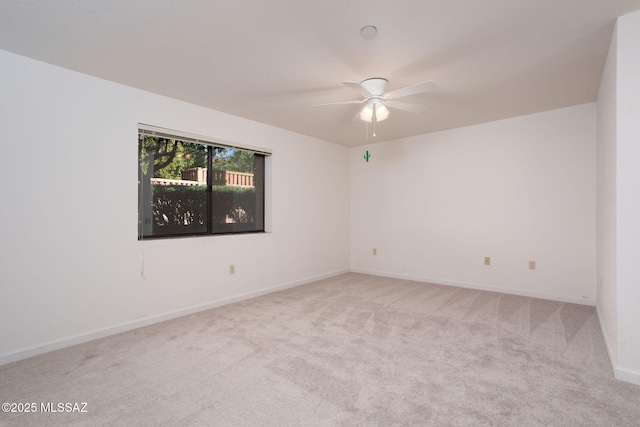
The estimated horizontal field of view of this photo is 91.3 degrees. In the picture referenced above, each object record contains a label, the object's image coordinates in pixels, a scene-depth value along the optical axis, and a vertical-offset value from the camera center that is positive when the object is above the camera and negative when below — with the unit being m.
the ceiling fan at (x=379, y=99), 2.56 +1.02
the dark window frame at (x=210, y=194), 3.13 +0.26
